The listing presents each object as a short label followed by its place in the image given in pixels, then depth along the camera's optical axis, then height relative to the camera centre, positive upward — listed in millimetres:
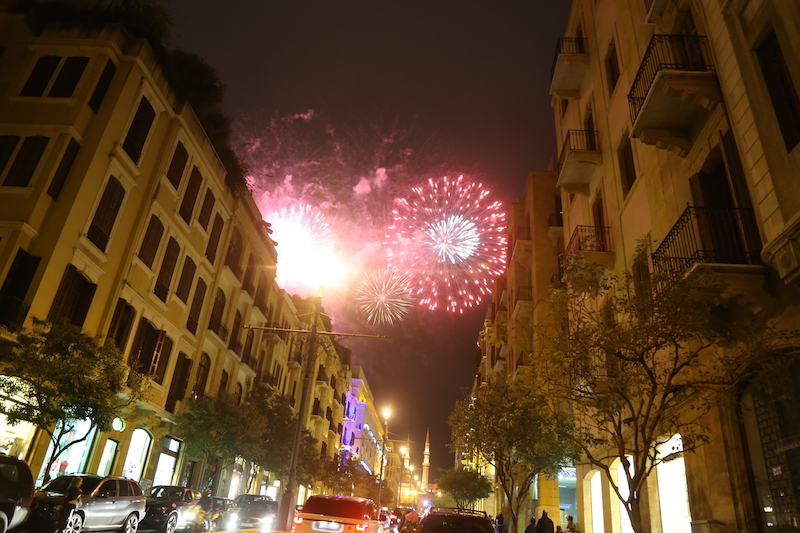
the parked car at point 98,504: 11938 -234
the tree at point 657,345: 8688 +3242
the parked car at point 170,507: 16375 -185
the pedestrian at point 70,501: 11984 -198
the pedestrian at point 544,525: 18062 +376
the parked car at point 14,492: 9734 -104
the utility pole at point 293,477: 16594 +1004
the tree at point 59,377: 14484 +2779
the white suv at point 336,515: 12898 +38
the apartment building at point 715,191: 9164 +7159
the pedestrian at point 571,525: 17894 +454
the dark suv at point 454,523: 10625 +111
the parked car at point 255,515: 21031 -212
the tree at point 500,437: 19484 +3290
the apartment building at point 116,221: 17750 +9690
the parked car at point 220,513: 19406 -250
